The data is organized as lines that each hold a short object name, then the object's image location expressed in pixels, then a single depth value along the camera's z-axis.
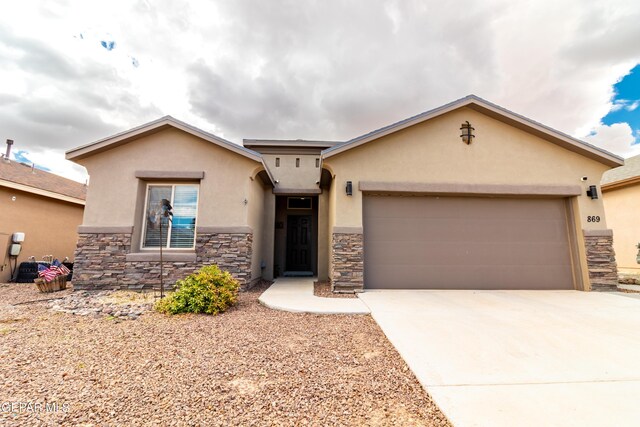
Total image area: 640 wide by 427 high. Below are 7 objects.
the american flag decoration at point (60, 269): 6.86
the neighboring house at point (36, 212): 8.39
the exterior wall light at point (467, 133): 7.09
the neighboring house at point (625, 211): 9.85
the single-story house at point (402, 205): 6.73
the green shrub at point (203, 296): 4.71
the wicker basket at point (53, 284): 6.50
